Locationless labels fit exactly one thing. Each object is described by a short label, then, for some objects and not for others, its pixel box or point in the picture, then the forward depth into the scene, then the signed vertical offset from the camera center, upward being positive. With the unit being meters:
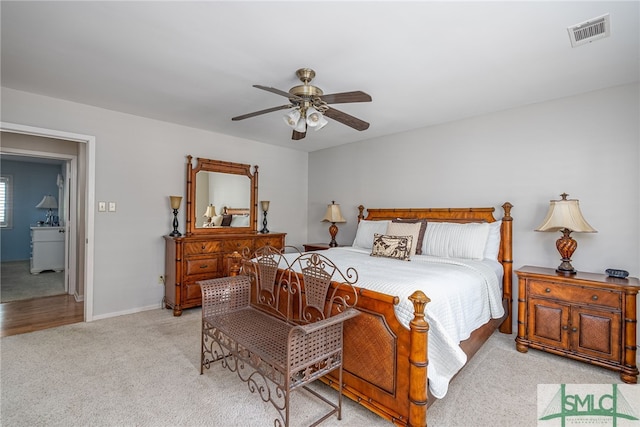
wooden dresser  3.63 -0.70
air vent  1.83 +1.19
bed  1.60 -0.85
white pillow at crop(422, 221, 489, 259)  3.08 -0.28
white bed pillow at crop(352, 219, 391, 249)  3.90 -0.26
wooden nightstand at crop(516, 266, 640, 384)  2.27 -0.84
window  6.70 +0.10
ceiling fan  2.19 +0.83
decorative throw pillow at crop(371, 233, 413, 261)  3.10 -0.37
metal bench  1.66 -0.80
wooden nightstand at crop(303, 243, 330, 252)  4.61 -0.57
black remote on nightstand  2.47 -0.48
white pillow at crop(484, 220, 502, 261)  3.17 -0.30
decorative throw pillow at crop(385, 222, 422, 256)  3.37 -0.20
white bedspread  1.73 -0.55
